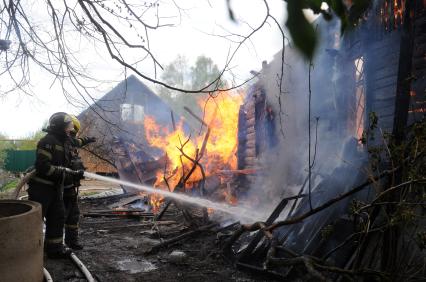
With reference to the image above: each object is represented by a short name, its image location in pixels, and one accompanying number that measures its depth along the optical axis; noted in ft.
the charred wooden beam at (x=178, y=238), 20.36
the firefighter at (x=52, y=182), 18.58
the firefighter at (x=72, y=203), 20.85
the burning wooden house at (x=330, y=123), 12.10
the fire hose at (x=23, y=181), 18.90
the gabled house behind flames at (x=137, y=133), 39.96
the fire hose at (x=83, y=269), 15.13
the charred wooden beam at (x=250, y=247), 17.25
